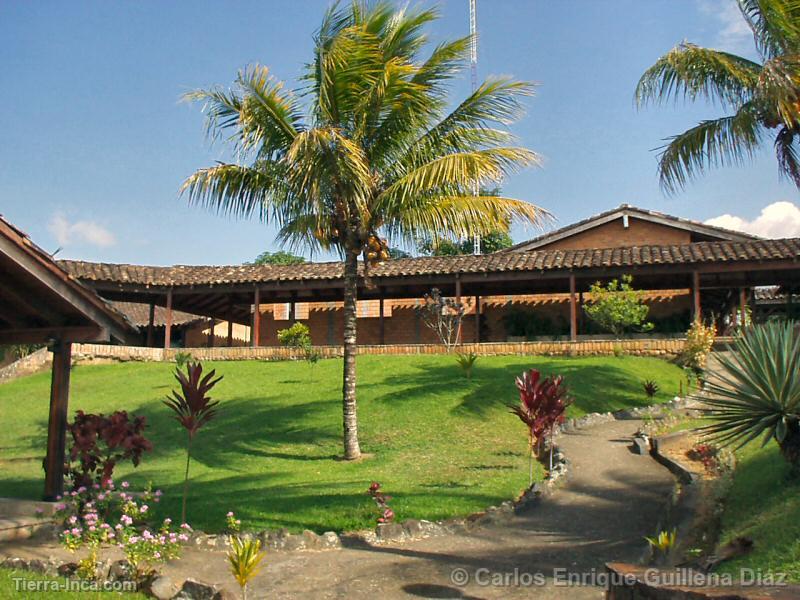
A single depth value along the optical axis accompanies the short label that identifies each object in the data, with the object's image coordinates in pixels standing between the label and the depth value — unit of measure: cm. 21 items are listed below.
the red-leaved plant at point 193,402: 948
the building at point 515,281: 2453
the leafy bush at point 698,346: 2072
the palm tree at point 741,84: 1270
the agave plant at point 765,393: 764
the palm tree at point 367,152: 1259
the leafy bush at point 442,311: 2527
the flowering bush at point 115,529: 681
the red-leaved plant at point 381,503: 841
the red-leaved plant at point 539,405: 1074
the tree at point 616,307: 2334
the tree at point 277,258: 6142
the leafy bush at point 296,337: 2623
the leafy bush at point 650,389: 1761
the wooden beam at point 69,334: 914
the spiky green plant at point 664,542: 666
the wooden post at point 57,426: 903
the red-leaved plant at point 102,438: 902
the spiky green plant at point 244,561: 585
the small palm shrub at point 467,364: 1841
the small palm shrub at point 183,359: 2416
